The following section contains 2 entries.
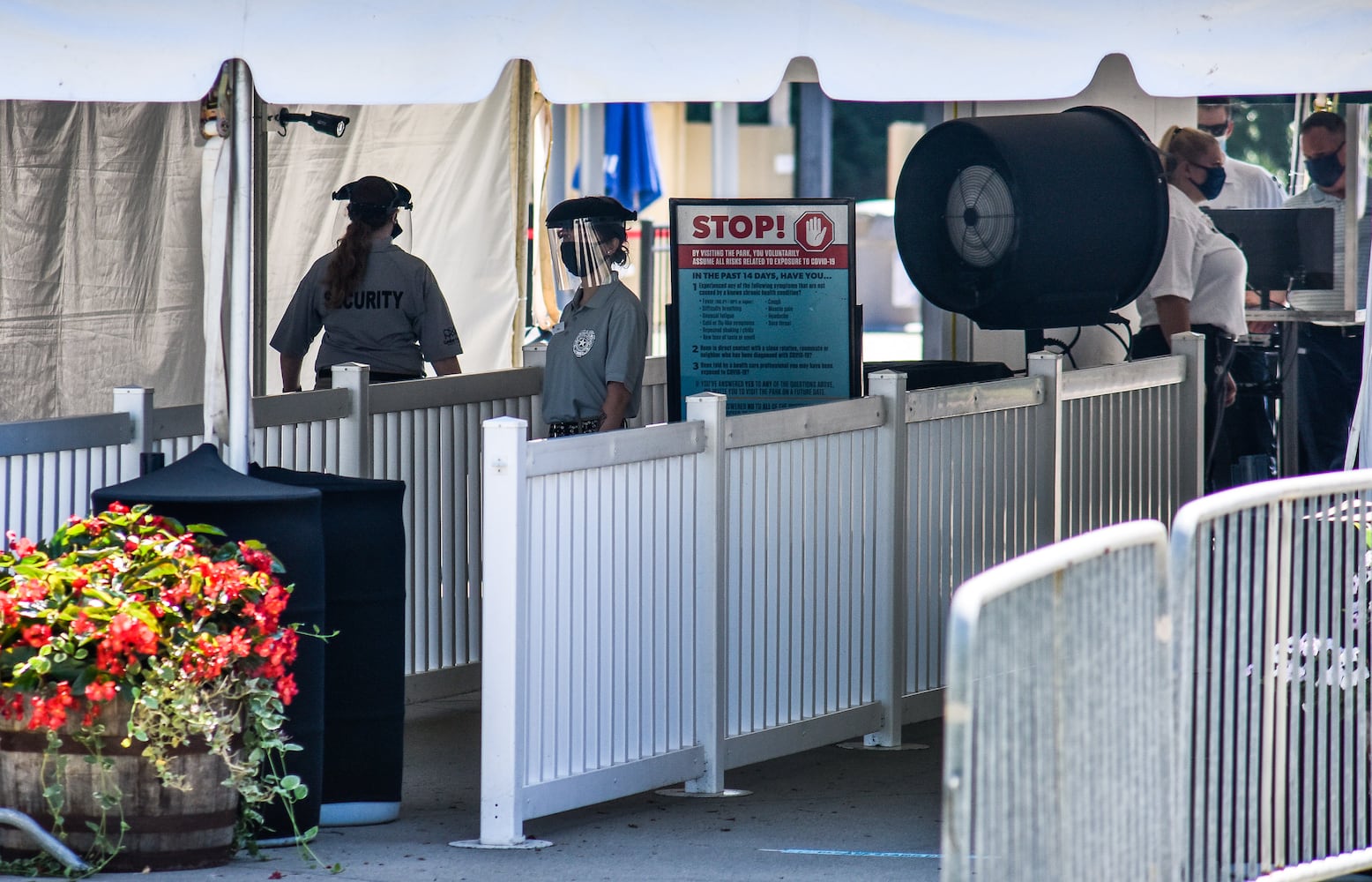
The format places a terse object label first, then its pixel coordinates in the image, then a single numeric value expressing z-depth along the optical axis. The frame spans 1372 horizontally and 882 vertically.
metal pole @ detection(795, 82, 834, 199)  61.34
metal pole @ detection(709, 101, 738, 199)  65.94
